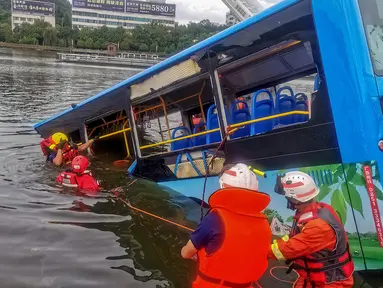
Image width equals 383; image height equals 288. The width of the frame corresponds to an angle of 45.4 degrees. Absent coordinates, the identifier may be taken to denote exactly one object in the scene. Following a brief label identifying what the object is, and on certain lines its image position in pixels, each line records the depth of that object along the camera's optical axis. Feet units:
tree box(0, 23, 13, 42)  314.55
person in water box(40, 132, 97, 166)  33.50
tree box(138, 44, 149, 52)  301.43
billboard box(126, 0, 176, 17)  432.25
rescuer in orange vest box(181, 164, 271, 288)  11.56
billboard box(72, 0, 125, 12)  403.13
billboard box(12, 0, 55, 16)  401.72
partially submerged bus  14.70
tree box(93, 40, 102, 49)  303.89
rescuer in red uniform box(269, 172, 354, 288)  12.75
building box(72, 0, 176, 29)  404.77
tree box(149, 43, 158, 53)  301.82
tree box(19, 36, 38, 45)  309.83
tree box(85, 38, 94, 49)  306.14
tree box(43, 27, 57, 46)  313.50
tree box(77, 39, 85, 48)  310.70
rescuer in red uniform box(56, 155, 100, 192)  27.84
